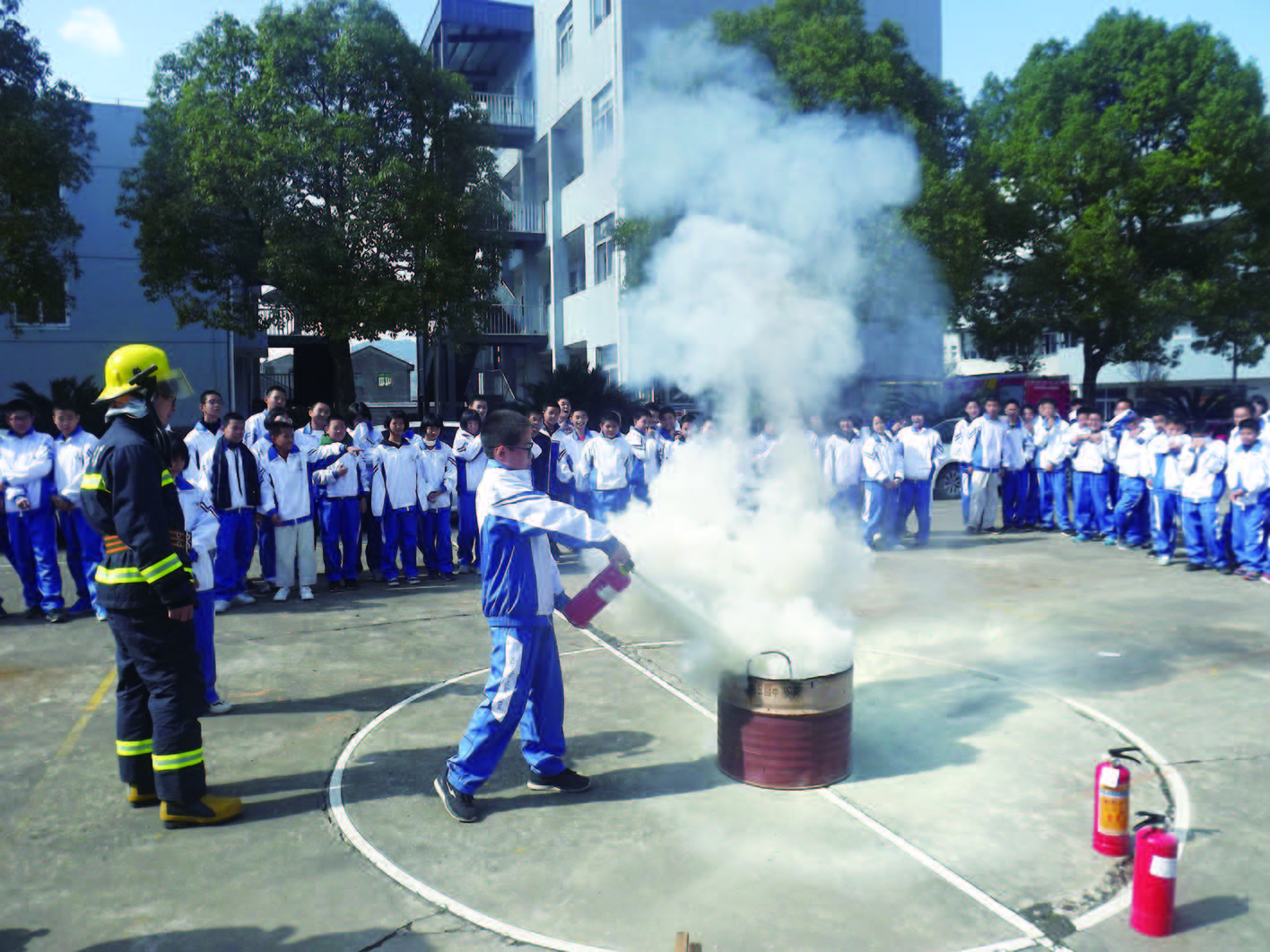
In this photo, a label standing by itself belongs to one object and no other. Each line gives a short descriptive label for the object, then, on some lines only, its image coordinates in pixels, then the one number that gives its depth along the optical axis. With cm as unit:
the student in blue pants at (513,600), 466
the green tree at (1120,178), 2373
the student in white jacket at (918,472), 1323
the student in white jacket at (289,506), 980
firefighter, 459
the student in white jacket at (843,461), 1319
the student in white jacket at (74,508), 929
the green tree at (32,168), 1683
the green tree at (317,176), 1975
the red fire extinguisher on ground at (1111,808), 412
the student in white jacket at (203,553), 610
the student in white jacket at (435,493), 1114
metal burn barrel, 486
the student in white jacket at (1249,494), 1027
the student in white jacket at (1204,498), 1077
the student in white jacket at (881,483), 1289
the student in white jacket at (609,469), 1205
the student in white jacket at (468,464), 1131
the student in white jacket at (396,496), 1087
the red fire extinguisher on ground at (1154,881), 354
